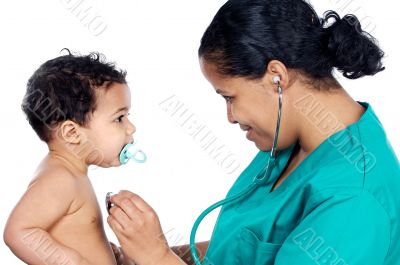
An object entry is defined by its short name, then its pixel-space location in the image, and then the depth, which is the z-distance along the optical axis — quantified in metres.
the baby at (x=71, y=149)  1.47
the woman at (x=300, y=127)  1.33
